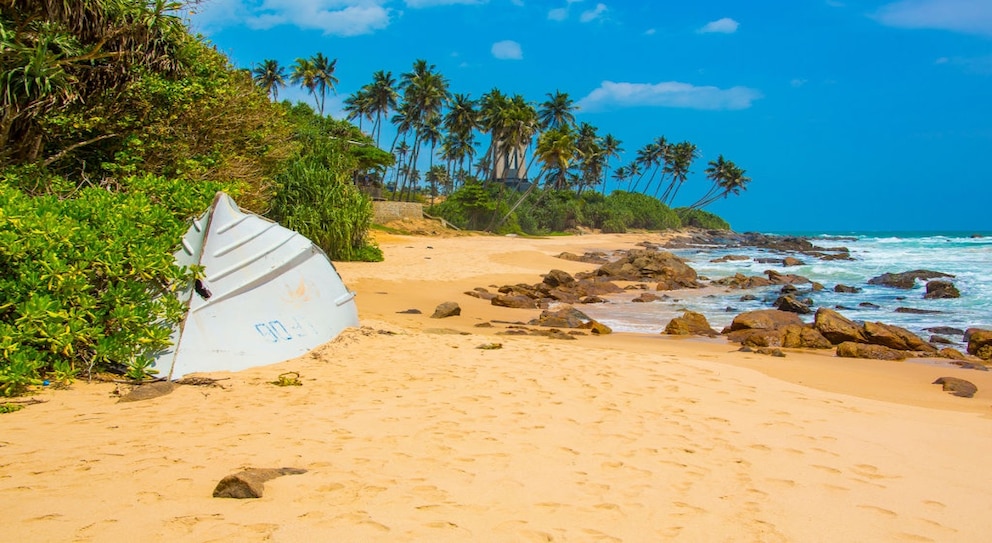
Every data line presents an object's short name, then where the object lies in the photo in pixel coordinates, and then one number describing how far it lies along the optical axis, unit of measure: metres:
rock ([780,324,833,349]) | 10.35
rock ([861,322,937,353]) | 10.11
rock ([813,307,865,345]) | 10.44
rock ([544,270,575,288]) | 18.47
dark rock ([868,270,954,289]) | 21.58
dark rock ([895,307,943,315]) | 15.25
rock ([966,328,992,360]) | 9.61
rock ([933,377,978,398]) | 6.98
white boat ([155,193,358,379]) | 6.02
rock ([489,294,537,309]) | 14.48
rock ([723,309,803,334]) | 11.38
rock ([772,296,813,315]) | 15.08
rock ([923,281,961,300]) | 18.35
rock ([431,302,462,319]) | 11.63
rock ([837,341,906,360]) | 9.55
